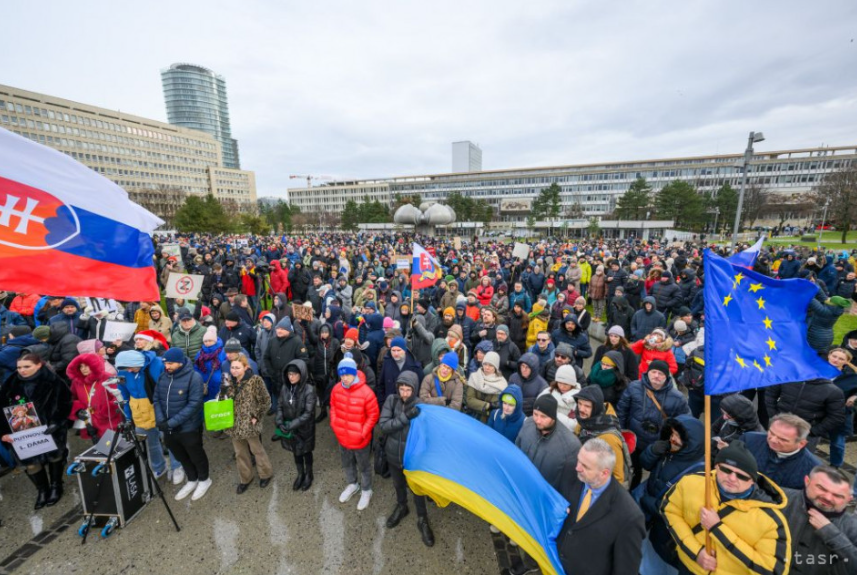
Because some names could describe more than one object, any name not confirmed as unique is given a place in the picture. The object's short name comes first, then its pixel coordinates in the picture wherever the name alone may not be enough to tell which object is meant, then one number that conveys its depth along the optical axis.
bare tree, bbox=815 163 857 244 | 36.25
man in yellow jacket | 2.24
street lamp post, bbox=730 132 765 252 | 12.65
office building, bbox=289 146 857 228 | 74.12
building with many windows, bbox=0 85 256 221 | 76.62
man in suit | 2.44
